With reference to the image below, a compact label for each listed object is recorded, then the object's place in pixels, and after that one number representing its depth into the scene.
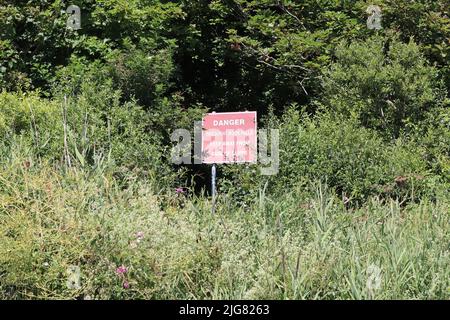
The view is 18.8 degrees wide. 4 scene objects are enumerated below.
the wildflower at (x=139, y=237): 8.86
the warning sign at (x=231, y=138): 12.54
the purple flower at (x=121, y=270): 8.44
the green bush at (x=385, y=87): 15.08
